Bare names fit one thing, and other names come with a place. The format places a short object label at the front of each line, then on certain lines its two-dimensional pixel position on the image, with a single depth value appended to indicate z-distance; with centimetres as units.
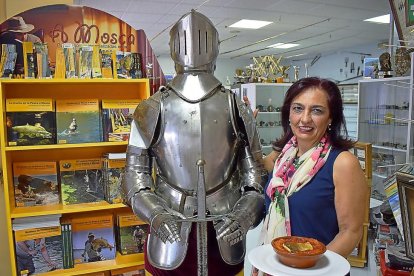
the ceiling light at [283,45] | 869
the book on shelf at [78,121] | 200
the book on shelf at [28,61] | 189
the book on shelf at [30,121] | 187
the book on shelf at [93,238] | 213
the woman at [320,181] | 117
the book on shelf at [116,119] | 209
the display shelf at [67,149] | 186
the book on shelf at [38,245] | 194
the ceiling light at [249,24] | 612
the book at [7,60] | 186
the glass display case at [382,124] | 350
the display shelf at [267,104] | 467
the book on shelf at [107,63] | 208
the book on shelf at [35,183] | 200
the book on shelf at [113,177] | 210
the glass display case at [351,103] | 627
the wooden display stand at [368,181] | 204
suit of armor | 144
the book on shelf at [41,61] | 191
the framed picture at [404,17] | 205
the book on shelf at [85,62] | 201
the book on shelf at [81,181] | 211
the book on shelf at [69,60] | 198
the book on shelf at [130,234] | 220
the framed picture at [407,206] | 101
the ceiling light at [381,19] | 598
